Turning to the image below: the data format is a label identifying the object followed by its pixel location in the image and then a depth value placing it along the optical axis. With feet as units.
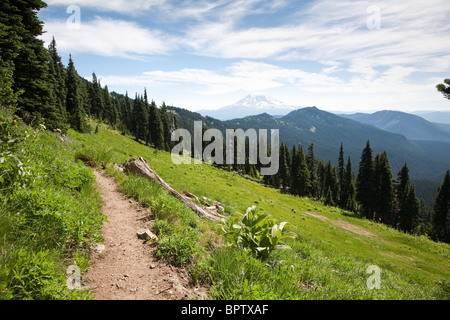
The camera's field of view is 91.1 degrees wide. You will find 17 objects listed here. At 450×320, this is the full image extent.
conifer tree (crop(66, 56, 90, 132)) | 141.34
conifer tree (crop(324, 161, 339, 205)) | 269.30
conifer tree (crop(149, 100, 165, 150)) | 248.32
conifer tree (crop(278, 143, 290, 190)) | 272.10
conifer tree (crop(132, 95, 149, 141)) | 253.85
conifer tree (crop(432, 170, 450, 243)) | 183.21
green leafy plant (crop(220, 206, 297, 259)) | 17.17
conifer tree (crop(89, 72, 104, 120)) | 269.03
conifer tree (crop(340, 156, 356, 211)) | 228.02
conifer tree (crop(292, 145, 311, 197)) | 238.68
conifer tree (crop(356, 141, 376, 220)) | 182.29
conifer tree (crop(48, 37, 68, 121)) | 123.74
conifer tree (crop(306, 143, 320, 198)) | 262.67
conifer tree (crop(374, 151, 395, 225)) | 179.73
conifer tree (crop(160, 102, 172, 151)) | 279.38
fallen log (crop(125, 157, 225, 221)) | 32.89
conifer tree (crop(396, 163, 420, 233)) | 178.91
